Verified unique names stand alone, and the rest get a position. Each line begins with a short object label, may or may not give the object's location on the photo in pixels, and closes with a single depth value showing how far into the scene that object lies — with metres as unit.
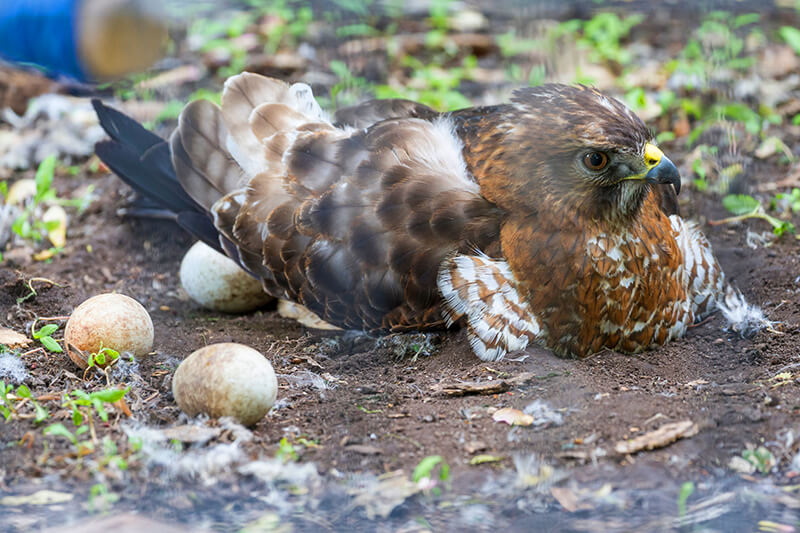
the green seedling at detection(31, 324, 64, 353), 6.50
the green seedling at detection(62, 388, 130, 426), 5.50
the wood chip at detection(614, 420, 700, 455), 5.27
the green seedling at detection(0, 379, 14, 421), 5.71
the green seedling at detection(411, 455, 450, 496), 4.99
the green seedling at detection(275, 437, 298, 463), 5.29
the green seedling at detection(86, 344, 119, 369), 6.25
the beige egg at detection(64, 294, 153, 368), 6.41
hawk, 6.59
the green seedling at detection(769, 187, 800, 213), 8.82
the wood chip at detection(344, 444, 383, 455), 5.40
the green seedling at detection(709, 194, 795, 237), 8.30
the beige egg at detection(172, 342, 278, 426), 5.52
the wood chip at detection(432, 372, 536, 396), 6.16
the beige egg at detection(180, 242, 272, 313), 7.97
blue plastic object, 7.09
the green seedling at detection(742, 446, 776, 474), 5.11
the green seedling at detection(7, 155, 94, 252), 8.95
